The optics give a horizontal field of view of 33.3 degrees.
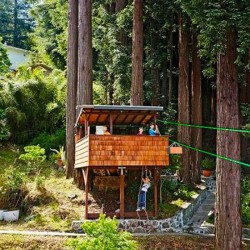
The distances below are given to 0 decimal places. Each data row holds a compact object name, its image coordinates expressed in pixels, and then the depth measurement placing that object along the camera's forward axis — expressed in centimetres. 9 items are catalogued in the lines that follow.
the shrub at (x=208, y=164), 2192
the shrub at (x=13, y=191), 1302
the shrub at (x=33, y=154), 1405
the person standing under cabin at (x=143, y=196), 1250
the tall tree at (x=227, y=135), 889
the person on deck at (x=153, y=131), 1225
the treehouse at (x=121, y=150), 1159
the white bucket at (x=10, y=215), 1241
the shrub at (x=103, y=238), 625
